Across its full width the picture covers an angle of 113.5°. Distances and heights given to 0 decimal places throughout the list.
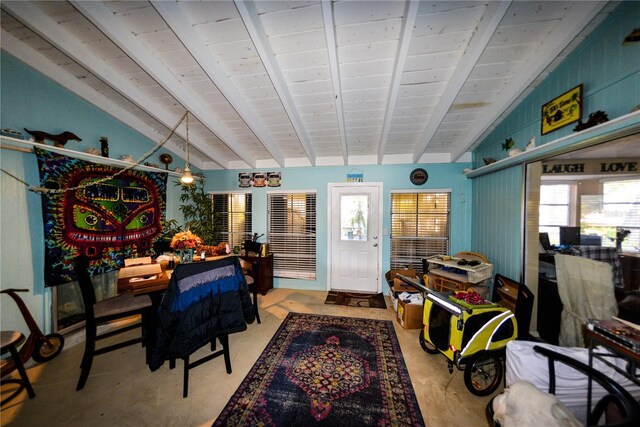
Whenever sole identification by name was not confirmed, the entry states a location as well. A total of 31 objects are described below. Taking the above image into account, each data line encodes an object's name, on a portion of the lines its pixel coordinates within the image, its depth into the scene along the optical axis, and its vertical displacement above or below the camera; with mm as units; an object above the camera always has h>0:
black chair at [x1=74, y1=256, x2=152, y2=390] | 1787 -971
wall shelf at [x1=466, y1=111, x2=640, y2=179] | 1358 +546
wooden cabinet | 3916 -1270
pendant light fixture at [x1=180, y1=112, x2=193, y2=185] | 2727 +397
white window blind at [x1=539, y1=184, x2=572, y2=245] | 2010 -3
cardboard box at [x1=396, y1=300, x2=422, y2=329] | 2750 -1426
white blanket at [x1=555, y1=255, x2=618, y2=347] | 1629 -721
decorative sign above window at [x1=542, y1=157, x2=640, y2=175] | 1527 +352
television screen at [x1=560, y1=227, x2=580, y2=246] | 1899 -263
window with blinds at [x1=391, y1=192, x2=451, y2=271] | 3852 -355
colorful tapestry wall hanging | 2346 -91
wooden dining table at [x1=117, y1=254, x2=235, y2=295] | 2027 -755
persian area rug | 1583 -1581
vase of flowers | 2533 -443
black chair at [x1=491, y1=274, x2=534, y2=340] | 1986 -1002
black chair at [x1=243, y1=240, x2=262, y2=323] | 2808 -829
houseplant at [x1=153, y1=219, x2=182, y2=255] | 3184 -483
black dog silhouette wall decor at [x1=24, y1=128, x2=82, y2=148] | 2184 +768
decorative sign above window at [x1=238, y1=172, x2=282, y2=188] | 4277 +587
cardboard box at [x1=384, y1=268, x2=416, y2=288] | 3477 -1123
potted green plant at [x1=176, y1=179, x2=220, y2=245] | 4055 -132
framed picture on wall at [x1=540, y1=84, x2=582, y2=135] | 1763 +885
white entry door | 4016 -583
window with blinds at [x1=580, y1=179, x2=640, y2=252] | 1521 -39
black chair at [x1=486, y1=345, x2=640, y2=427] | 774 -815
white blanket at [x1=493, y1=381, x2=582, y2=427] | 916 -927
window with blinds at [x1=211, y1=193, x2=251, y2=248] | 4484 -165
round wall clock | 3828 +577
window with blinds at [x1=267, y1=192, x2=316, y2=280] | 4250 -529
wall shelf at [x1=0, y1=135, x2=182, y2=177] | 2027 +619
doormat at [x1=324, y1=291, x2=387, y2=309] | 3518 -1625
